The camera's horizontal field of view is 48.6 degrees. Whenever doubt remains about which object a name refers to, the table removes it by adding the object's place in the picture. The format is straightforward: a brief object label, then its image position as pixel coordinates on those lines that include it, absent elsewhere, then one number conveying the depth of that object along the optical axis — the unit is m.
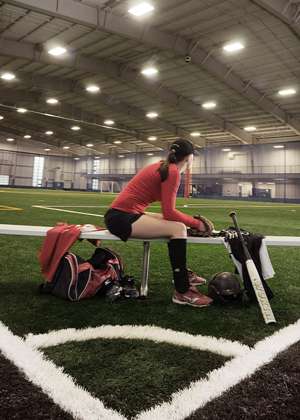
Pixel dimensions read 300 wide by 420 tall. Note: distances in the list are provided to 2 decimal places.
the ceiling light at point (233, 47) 16.53
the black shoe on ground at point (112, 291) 2.72
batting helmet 2.73
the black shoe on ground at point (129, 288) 2.85
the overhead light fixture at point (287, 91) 22.31
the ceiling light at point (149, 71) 20.47
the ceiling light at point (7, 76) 21.97
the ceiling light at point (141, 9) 13.45
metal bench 2.85
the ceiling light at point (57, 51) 17.81
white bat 2.34
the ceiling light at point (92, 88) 24.62
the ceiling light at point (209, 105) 26.22
